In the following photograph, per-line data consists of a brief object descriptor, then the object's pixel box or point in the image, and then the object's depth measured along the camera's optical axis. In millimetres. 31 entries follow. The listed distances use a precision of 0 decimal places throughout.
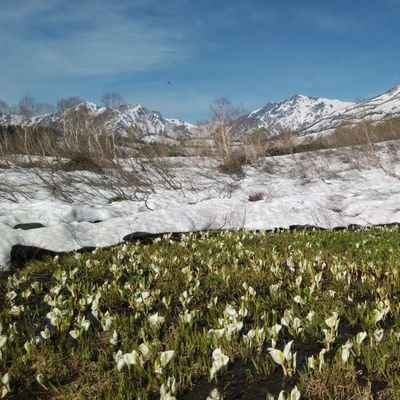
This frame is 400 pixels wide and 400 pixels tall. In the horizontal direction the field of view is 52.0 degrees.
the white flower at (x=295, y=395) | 2363
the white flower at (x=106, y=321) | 3882
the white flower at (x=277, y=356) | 2927
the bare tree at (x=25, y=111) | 27641
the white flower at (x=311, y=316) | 3756
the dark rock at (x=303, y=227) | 10547
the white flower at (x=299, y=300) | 4244
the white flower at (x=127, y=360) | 2965
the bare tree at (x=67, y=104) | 27047
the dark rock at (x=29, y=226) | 9086
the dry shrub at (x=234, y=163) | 22875
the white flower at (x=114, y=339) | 3499
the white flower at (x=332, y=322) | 3424
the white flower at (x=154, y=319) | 3719
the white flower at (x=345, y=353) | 2875
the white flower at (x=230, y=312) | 3789
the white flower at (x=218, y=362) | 2906
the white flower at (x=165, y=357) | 2893
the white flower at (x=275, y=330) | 3431
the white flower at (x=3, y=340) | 3312
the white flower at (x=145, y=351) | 3125
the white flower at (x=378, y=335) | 3219
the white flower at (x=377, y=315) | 3664
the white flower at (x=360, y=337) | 3143
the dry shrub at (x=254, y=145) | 24641
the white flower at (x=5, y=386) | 2777
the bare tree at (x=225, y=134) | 23125
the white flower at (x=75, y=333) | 3560
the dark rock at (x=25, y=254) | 7073
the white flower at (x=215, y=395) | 2422
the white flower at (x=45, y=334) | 3590
